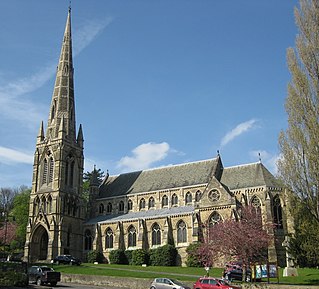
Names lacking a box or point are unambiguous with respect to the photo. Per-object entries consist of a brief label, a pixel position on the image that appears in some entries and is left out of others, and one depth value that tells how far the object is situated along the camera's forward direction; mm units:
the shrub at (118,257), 55719
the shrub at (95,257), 57922
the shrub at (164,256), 51594
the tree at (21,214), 72688
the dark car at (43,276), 32047
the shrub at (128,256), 55619
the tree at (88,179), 68725
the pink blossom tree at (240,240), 36094
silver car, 26781
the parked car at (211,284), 26239
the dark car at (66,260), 50303
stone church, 51938
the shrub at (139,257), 53438
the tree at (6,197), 100750
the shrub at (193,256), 48216
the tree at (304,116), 28016
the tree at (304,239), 29958
